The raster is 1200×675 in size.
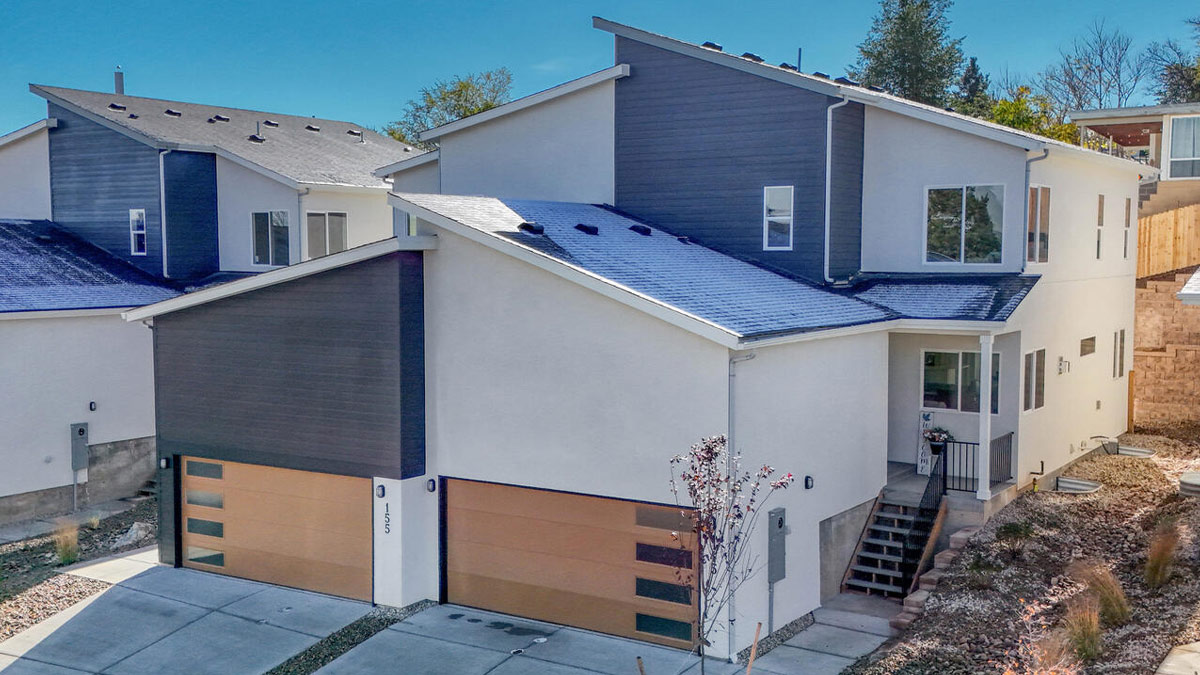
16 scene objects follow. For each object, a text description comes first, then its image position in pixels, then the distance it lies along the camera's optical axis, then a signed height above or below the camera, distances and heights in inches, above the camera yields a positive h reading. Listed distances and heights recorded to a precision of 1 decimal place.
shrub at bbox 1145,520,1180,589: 552.1 -138.7
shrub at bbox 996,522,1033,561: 626.2 -145.2
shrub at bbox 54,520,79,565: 692.7 -163.9
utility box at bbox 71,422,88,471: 851.4 -124.7
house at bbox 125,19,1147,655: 558.3 -39.3
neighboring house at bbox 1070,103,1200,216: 1250.0 +153.9
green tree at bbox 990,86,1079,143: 1401.3 +212.9
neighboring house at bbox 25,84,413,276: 1028.5 +84.5
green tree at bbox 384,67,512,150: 2063.2 +347.7
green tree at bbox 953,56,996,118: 2253.9 +419.8
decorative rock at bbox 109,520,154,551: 751.7 -172.4
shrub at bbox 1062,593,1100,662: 466.0 -148.2
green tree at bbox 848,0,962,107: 1887.3 +393.5
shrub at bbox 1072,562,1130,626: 507.8 -145.7
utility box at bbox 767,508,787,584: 547.8 -129.2
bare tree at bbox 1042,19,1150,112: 2288.4 +439.1
